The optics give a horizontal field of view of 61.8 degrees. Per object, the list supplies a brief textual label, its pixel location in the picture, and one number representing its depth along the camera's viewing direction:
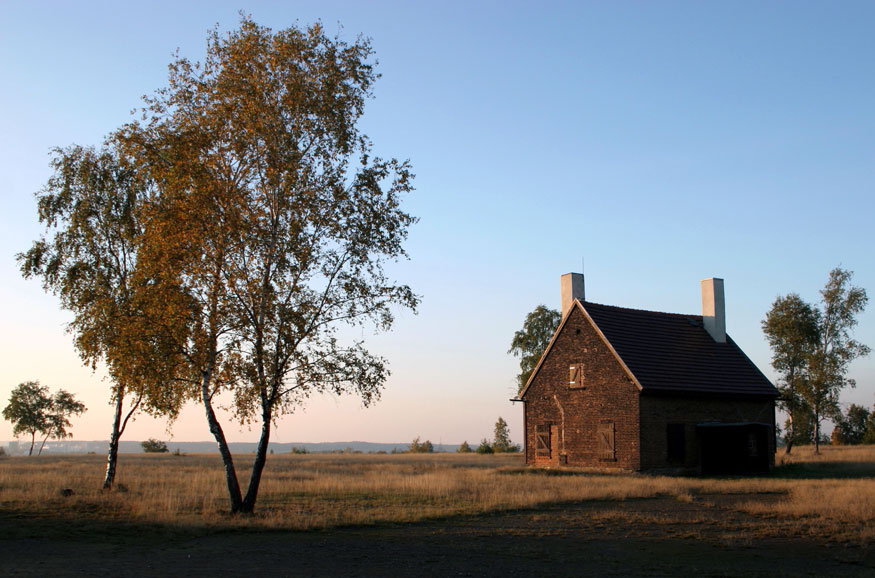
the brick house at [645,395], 33.97
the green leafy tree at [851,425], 68.62
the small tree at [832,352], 50.34
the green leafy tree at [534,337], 62.66
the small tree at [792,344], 51.06
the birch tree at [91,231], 25.47
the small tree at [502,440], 71.75
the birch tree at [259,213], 18.75
